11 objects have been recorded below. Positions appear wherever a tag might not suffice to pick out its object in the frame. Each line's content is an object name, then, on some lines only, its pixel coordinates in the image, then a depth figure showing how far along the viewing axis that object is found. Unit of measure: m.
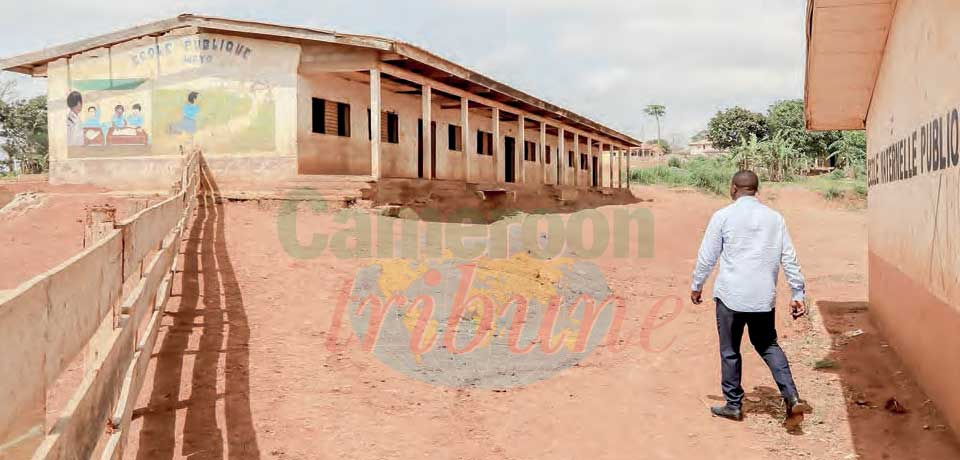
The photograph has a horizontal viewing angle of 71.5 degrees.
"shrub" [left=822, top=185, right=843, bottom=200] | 31.52
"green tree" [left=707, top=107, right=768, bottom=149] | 64.38
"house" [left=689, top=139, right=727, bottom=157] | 99.22
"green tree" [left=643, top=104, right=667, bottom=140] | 99.25
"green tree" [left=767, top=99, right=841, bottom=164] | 53.50
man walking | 4.68
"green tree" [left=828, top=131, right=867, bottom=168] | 43.22
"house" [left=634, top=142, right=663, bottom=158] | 77.06
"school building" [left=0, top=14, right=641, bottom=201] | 15.16
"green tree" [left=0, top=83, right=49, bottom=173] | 47.81
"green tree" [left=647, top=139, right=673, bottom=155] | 91.16
